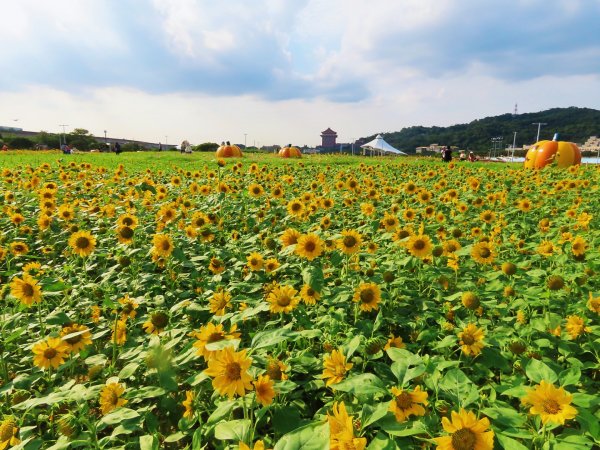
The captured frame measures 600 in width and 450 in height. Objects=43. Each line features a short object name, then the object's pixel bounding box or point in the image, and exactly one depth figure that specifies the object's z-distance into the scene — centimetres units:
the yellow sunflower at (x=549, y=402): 131
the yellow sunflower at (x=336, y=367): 168
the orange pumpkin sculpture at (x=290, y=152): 2388
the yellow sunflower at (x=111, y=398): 181
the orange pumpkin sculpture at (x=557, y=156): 1288
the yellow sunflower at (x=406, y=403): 145
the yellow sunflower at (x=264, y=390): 147
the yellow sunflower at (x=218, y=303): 245
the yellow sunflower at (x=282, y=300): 223
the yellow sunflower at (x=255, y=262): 300
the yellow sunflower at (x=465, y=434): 120
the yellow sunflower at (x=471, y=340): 203
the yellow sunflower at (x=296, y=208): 406
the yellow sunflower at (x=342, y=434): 120
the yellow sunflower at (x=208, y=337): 159
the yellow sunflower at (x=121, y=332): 246
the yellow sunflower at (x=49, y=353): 206
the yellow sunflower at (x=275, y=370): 178
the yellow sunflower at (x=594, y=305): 228
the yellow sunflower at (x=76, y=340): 222
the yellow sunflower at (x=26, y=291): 251
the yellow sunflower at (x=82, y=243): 320
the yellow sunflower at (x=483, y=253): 308
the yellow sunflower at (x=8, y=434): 168
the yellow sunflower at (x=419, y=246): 294
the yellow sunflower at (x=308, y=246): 278
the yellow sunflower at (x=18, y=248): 380
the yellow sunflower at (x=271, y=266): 306
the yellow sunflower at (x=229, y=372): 136
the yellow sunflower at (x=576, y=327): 221
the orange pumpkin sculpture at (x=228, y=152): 2266
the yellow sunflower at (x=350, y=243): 284
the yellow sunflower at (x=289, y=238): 307
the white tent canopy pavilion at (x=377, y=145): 4609
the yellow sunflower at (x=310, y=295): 246
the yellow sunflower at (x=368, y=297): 240
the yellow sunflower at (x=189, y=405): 181
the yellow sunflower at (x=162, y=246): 310
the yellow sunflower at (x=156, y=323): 222
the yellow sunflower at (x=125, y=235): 336
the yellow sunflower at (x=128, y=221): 364
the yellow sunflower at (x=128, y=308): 261
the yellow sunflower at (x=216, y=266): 306
